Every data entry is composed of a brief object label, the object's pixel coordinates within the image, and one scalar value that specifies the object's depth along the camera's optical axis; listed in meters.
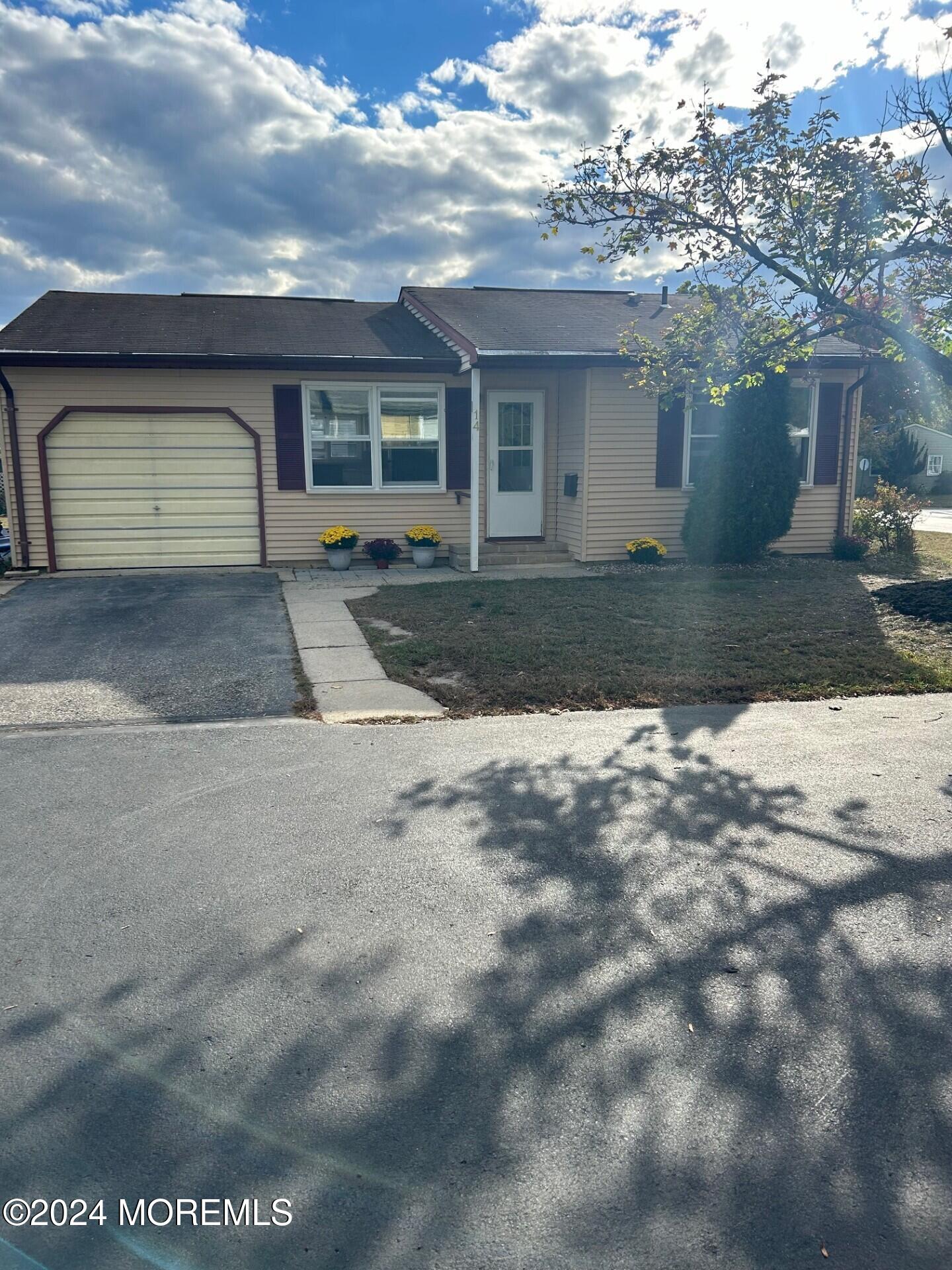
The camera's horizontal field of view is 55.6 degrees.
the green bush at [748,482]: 12.23
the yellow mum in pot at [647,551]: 12.83
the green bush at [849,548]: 13.49
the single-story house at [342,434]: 11.86
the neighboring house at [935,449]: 43.25
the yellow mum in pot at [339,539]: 12.52
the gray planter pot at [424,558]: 12.75
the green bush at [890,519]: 14.31
